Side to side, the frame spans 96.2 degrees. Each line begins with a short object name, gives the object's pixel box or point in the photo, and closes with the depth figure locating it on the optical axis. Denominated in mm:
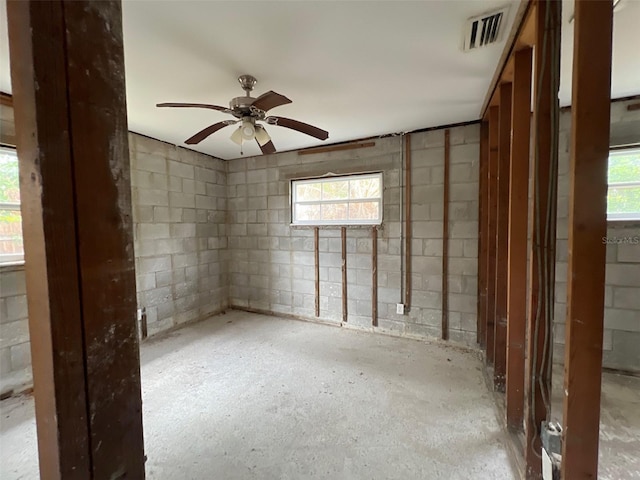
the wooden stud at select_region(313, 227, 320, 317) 3782
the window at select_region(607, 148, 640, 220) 2400
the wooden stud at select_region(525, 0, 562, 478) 1186
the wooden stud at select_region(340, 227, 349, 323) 3604
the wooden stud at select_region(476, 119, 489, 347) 2816
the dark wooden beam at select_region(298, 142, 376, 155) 3434
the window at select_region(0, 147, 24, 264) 2246
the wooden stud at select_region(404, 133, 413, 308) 3219
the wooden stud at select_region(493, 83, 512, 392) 1940
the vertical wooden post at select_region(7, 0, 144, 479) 559
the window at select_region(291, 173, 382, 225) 3471
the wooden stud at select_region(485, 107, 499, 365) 2346
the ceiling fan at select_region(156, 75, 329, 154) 1780
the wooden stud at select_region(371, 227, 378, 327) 3432
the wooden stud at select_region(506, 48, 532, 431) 1606
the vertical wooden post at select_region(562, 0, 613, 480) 969
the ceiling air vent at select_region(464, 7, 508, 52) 1435
